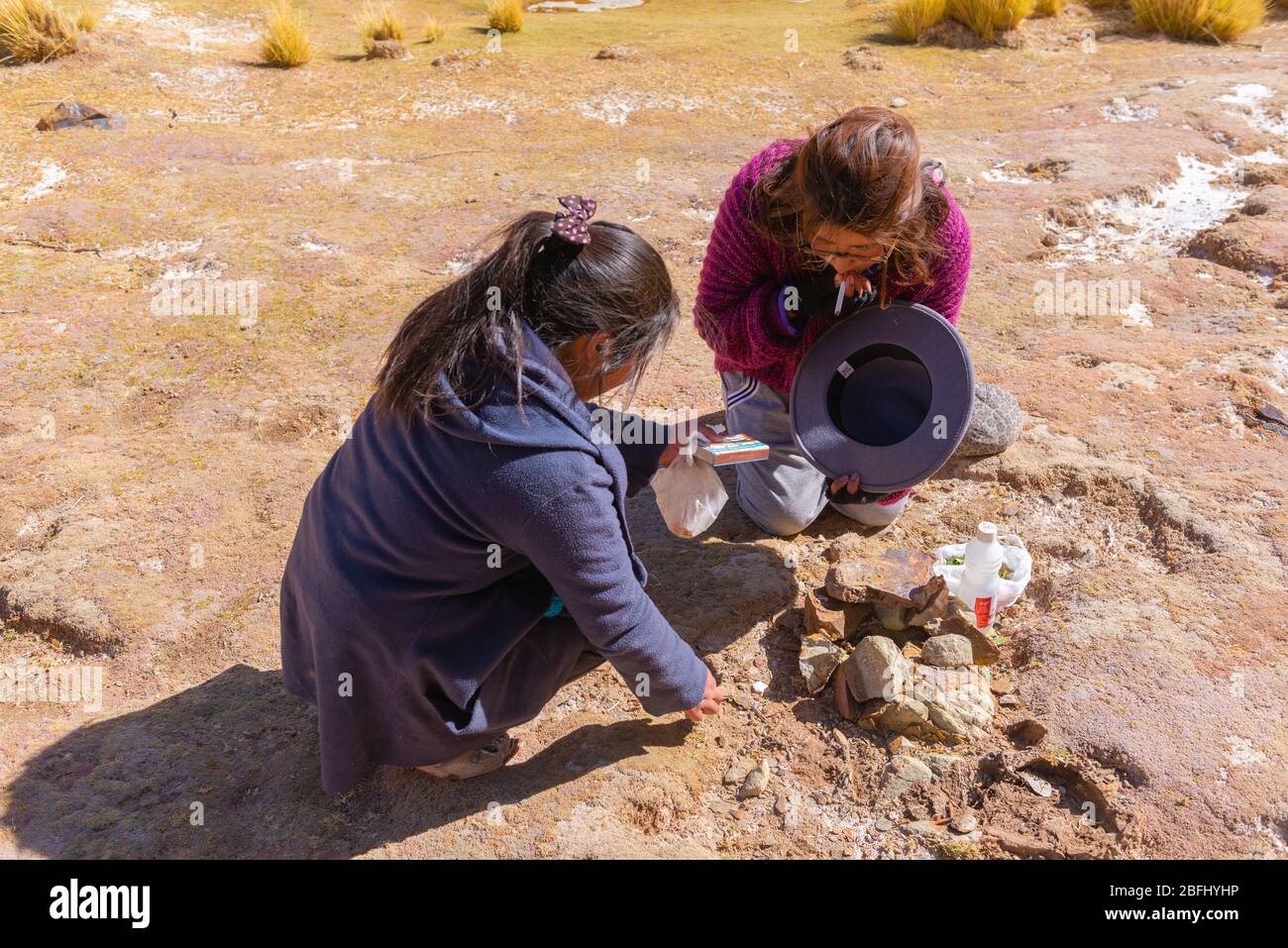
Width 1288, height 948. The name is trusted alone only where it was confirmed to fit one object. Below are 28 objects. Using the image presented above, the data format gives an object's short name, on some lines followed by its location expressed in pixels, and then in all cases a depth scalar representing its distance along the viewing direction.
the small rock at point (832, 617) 2.53
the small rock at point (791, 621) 2.64
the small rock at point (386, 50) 7.17
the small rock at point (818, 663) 2.44
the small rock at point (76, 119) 5.72
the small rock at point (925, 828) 2.08
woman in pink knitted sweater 2.16
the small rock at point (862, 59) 7.05
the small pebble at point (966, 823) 2.08
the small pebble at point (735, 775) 2.22
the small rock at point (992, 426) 3.11
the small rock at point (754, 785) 2.18
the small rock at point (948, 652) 2.39
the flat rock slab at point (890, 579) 2.51
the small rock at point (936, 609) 2.47
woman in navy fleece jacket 1.66
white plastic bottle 2.51
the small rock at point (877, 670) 2.30
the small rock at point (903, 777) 2.17
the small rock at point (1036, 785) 2.12
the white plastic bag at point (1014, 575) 2.60
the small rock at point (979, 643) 2.45
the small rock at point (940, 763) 2.20
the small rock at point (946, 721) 2.26
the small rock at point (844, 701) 2.34
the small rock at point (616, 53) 7.12
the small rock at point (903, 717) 2.27
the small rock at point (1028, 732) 2.21
